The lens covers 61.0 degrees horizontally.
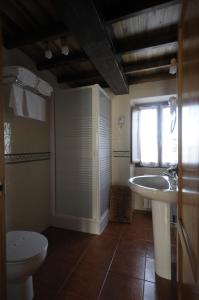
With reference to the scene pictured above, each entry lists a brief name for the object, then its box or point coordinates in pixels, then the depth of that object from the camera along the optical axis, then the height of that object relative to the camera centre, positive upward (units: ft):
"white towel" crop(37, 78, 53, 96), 5.91 +2.20
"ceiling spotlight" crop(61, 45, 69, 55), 5.41 +3.19
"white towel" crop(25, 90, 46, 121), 5.56 +1.48
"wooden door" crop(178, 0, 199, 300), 1.67 +0.05
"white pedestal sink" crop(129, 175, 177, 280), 4.84 -2.52
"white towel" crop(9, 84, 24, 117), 5.06 +1.49
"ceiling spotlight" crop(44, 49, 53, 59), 5.67 +3.20
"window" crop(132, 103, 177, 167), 9.14 +0.68
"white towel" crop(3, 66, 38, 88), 4.90 +2.22
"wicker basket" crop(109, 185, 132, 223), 8.53 -2.93
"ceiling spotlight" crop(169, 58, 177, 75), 5.42 +2.80
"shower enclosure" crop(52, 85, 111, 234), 7.27 -0.53
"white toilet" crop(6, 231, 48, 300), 3.55 -2.41
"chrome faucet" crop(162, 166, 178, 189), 5.03 -0.89
